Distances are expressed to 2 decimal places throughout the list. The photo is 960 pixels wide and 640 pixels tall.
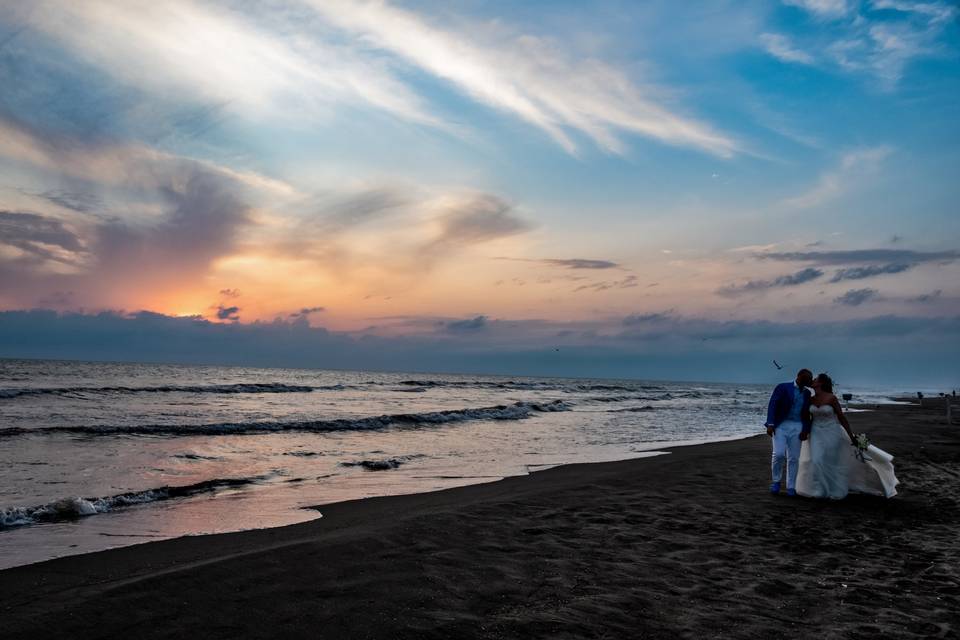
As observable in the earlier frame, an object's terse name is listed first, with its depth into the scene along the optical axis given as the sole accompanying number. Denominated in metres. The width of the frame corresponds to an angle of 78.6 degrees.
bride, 9.68
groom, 10.11
